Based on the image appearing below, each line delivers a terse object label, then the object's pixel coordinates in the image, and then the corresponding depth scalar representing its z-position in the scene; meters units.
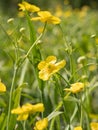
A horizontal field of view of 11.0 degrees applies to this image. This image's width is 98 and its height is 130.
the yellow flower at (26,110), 0.50
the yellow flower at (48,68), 0.53
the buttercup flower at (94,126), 0.51
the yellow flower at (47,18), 0.58
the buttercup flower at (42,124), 0.50
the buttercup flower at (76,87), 0.52
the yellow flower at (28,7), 0.62
